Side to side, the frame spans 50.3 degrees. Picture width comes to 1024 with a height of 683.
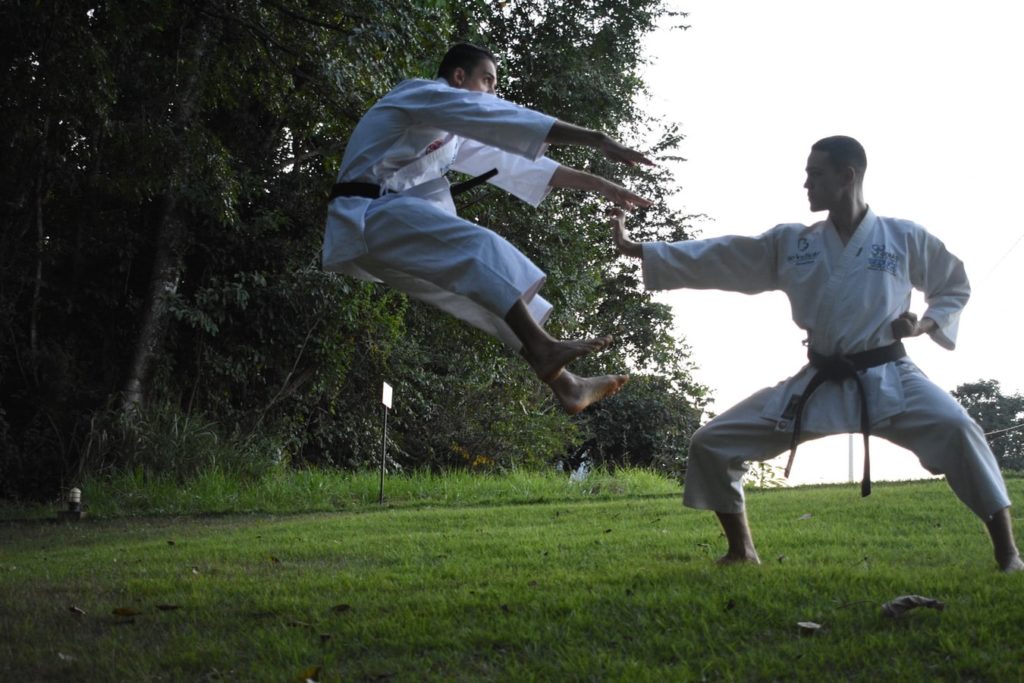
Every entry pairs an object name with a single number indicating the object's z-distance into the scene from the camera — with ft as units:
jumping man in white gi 14.44
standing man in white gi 14.52
